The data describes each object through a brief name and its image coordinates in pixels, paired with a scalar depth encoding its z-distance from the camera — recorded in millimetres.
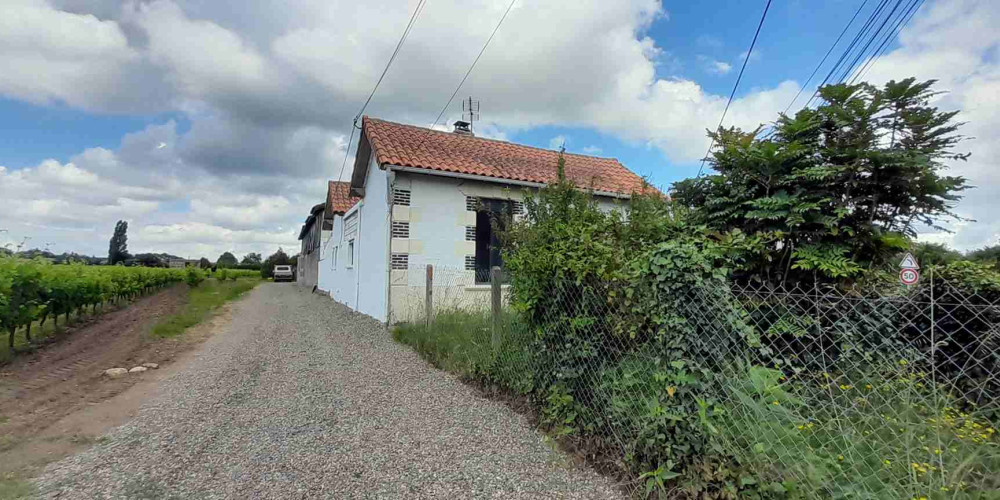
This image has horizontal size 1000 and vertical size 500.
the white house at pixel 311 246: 25731
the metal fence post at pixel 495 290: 4740
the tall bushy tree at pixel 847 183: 3377
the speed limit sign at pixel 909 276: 2925
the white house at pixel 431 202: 9133
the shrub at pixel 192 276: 24391
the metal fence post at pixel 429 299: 7363
